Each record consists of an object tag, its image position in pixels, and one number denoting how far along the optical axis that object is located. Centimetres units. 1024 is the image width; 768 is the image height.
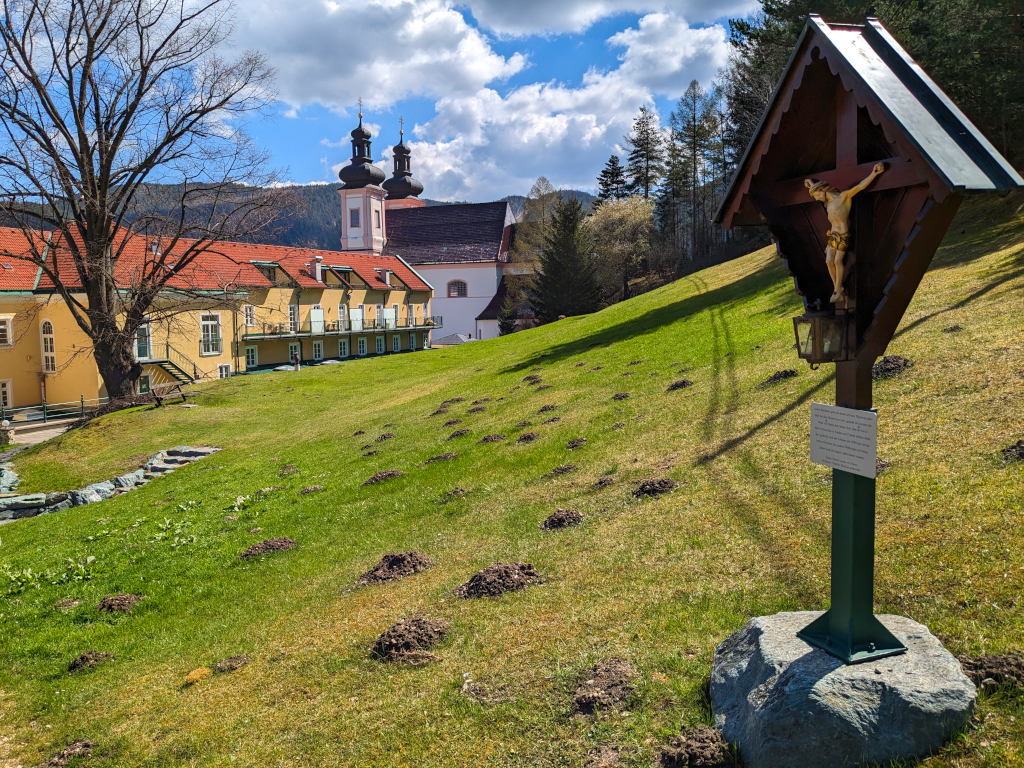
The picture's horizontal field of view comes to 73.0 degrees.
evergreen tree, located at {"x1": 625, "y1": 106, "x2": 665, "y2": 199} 8281
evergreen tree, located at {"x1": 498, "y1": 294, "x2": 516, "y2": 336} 6975
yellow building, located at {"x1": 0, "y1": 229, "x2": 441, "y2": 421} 3819
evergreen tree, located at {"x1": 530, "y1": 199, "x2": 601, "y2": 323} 6012
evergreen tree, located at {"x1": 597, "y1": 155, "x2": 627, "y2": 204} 8594
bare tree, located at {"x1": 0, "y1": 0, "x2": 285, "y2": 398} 2670
